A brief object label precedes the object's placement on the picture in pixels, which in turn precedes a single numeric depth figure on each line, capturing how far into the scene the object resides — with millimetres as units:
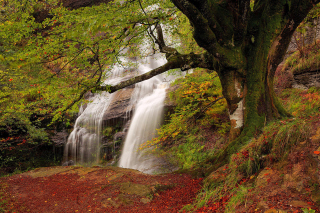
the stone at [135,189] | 4885
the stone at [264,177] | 2735
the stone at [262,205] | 2208
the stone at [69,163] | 14062
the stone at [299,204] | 1942
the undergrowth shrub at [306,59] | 7551
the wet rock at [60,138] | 14766
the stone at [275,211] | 2008
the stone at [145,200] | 4521
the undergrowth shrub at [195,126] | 6659
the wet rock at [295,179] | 2269
